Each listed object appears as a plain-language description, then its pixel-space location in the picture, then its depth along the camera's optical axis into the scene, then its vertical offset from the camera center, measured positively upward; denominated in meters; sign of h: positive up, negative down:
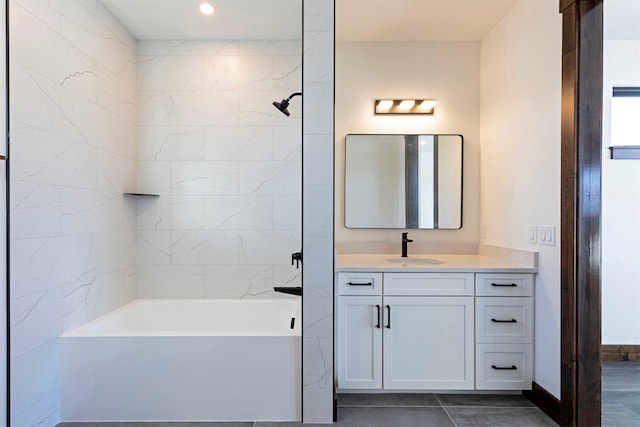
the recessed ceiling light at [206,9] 2.50 +1.44
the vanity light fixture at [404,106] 2.87 +0.86
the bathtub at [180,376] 1.97 -0.93
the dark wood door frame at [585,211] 1.82 +0.01
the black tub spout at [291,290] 2.23 -0.51
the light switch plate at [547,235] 2.02 -0.13
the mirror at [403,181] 2.89 +0.26
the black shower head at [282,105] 2.18 +0.66
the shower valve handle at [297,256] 2.11 -0.27
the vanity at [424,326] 2.24 -0.73
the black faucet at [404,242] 2.72 -0.23
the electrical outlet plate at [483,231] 2.83 -0.15
